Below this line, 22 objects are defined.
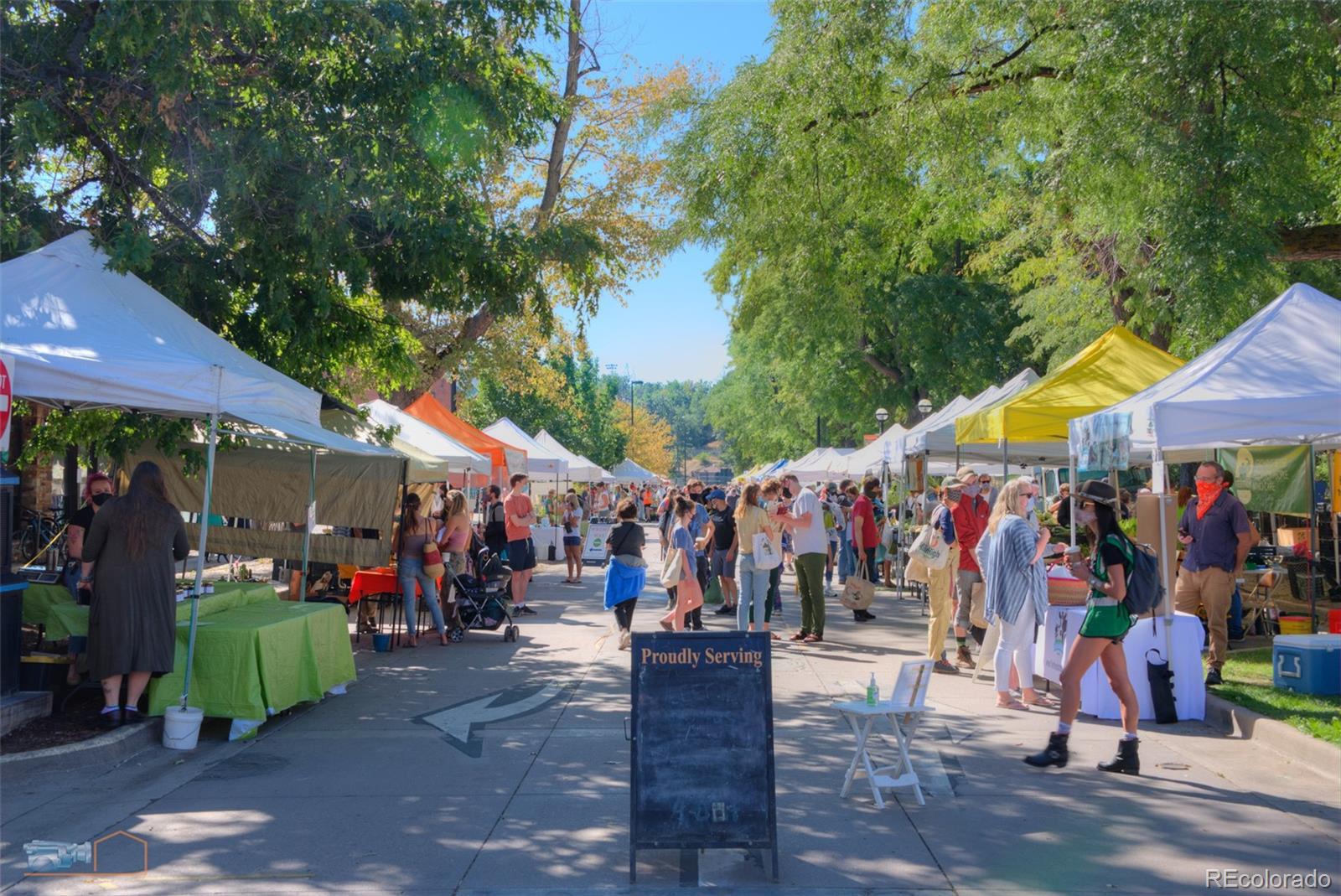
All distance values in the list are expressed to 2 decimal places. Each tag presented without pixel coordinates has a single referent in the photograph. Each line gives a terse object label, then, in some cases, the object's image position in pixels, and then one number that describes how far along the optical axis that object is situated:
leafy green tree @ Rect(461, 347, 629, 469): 62.88
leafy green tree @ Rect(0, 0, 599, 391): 10.12
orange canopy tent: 20.53
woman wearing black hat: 7.11
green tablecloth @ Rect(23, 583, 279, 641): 8.62
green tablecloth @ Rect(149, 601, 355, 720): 8.32
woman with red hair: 8.59
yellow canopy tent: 12.97
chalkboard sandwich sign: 5.20
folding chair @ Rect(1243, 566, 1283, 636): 12.76
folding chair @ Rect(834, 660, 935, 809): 6.38
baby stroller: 13.52
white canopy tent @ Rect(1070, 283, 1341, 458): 8.24
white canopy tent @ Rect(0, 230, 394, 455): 7.79
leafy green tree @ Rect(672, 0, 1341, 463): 11.57
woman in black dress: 7.90
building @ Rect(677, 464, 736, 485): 189.18
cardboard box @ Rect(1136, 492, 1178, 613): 9.09
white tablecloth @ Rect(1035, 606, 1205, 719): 8.68
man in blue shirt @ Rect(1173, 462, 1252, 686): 10.01
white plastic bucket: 7.92
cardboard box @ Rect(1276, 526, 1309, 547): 15.48
